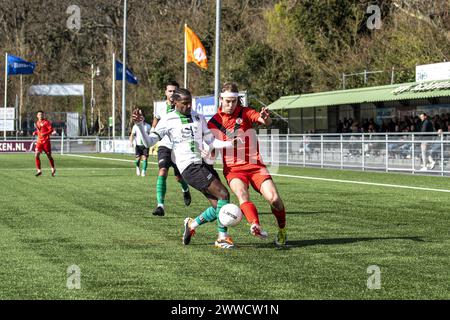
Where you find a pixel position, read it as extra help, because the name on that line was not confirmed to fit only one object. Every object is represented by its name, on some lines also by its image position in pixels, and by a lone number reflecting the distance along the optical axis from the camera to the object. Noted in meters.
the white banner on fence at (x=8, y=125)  65.88
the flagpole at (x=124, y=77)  57.19
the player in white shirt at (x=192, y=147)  11.59
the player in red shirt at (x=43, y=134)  30.05
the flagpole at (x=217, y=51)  35.81
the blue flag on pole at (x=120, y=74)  62.06
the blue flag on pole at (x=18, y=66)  65.69
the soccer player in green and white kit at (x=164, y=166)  15.24
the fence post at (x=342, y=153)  35.97
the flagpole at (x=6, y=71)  64.99
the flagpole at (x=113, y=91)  61.58
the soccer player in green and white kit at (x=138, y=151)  29.92
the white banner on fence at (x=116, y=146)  58.87
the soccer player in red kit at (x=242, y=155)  11.55
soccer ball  11.08
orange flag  45.78
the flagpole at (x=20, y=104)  73.88
